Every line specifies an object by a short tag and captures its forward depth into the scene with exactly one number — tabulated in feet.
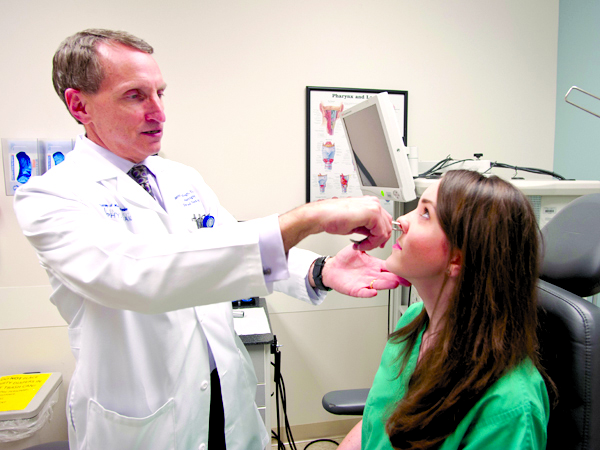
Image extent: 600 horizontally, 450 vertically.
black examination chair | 2.55
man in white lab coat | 2.37
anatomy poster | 7.52
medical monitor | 5.14
